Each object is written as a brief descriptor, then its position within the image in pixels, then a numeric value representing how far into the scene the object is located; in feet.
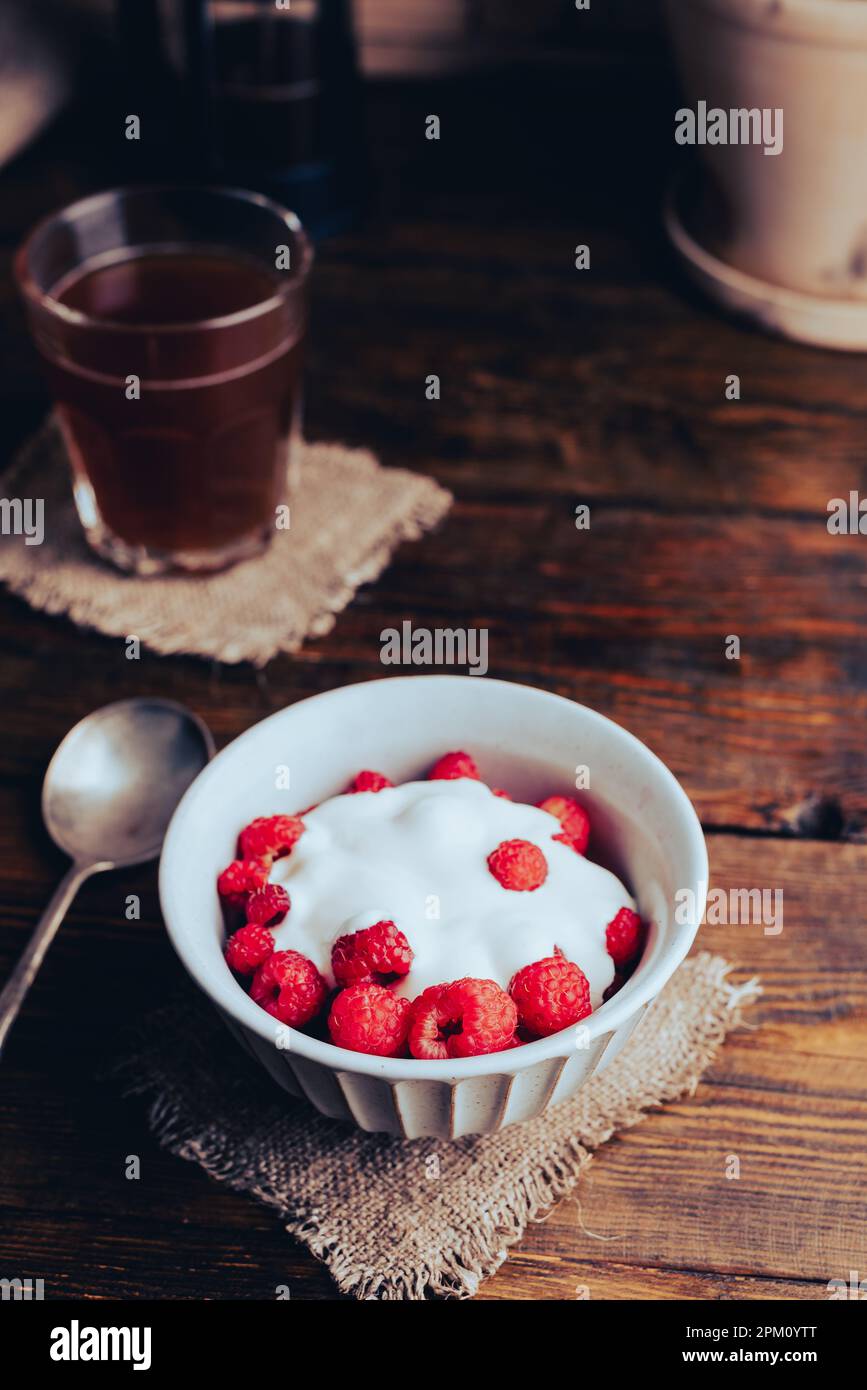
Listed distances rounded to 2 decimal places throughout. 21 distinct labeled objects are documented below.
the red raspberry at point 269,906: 2.27
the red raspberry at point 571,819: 2.46
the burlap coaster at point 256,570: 3.38
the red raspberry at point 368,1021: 2.04
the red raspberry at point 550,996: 2.07
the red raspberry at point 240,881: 2.34
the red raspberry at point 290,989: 2.13
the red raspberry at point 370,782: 2.54
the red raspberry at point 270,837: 2.39
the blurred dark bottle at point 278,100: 4.28
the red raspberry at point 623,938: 2.27
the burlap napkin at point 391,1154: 2.21
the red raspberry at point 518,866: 2.27
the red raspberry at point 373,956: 2.10
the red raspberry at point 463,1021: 2.02
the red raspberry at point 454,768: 2.54
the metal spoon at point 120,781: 2.81
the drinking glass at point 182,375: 3.21
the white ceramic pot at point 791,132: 3.52
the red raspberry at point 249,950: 2.22
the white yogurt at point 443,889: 2.19
